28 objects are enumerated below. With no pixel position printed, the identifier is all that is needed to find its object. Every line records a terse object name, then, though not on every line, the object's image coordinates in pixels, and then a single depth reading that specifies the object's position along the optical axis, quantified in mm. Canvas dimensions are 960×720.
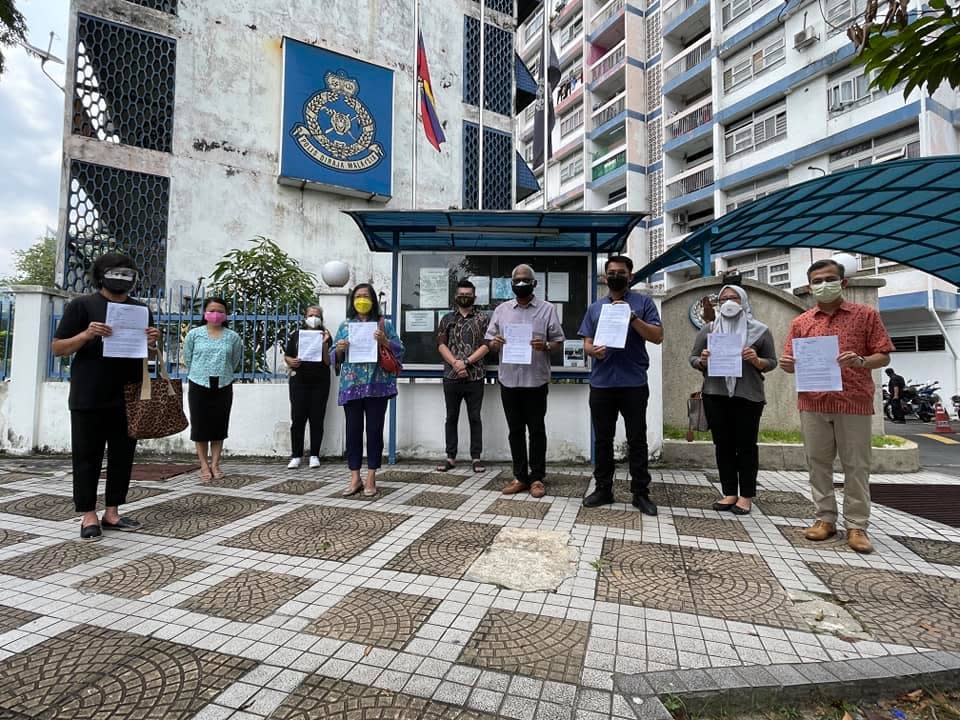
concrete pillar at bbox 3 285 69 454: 6469
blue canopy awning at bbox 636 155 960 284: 6270
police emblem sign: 12578
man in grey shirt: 4590
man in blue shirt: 4082
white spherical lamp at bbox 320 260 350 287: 6562
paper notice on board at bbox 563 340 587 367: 6172
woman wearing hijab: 4078
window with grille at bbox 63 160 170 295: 10500
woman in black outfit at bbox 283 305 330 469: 5875
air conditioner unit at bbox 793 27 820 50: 20425
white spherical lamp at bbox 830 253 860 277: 8211
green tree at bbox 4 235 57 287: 34406
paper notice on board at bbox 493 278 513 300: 6395
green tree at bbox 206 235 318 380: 6594
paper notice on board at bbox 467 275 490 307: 6398
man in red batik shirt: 3312
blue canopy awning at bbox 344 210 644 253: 5613
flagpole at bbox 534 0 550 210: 10102
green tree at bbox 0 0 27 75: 9797
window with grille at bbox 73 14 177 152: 10734
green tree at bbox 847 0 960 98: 1731
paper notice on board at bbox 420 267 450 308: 6414
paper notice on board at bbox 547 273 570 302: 6344
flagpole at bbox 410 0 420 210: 8836
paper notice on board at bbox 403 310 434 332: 6398
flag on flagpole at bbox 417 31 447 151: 9328
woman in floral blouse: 4566
